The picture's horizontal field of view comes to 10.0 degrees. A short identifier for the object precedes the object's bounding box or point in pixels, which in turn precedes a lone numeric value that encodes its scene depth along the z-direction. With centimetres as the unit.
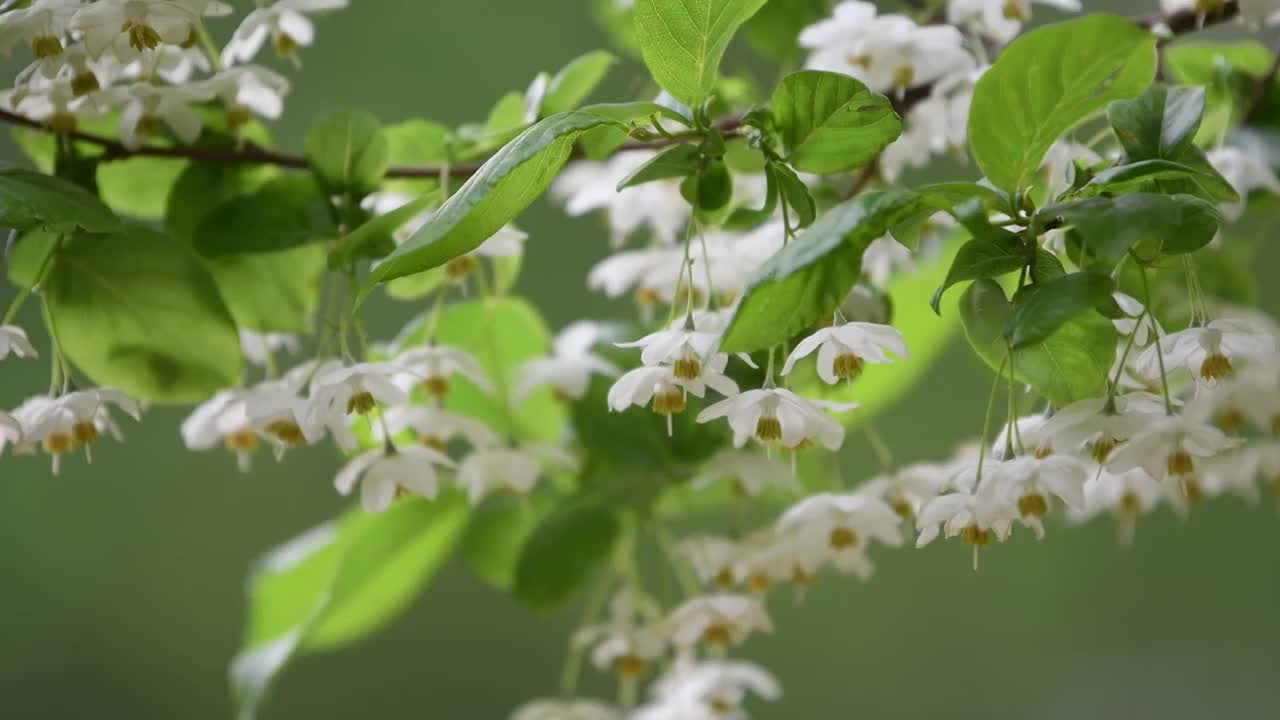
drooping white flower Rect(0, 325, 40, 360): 128
